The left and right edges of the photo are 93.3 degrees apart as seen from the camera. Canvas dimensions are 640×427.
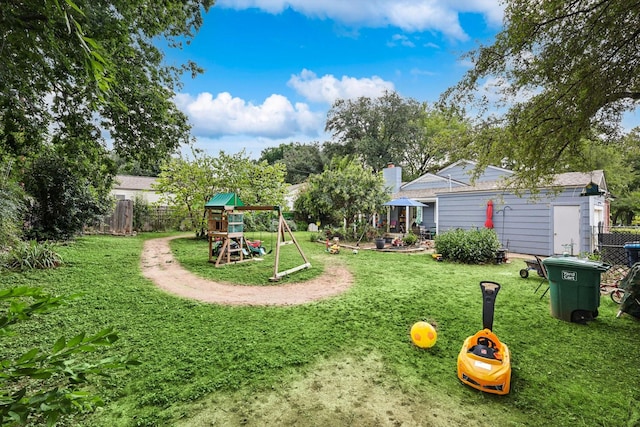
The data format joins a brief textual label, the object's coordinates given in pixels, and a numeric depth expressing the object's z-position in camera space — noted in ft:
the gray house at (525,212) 34.01
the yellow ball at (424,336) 12.65
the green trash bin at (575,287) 15.03
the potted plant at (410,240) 43.52
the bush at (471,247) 32.65
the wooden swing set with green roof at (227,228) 29.76
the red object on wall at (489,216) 41.55
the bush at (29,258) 22.57
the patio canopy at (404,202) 46.29
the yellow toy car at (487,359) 9.68
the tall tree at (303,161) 118.62
